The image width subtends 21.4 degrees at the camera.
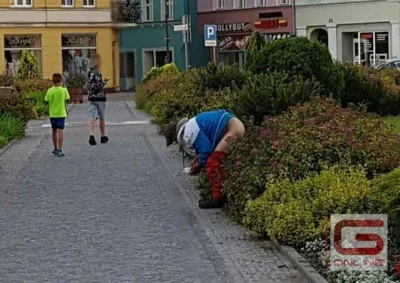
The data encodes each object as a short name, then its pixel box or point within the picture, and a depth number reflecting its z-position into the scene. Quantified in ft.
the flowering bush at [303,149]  36.29
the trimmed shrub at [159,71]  122.99
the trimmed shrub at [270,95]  48.24
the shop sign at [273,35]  182.97
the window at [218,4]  201.77
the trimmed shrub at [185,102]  64.95
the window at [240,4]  196.54
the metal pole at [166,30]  173.58
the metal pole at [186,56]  178.54
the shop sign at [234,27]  195.11
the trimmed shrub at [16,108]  86.68
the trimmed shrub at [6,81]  119.44
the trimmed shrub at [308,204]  32.65
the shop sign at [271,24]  188.03
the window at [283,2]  187.89
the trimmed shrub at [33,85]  132.73
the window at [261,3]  192.03
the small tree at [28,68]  147.43
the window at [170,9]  201.67
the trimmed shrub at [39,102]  111.45
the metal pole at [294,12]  185.78
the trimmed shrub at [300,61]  65.57
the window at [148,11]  205.36
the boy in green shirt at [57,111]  66.85
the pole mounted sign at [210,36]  109.53
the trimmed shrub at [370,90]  79.19
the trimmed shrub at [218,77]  70.77
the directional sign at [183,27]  125.70
